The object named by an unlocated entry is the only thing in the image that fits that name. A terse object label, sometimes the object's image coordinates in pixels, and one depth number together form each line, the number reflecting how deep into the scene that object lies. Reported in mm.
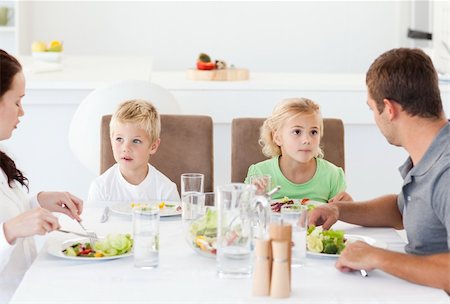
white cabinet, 6238
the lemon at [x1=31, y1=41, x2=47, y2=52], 4492
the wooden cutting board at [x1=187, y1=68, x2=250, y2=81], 4004
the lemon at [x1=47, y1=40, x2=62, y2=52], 4477
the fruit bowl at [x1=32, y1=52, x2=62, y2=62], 4441
